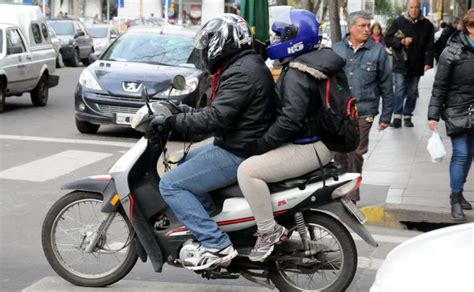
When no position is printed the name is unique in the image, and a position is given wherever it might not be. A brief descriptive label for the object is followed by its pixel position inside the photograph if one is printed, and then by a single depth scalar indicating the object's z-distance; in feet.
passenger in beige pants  16.69
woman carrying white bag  23.89
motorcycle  16.90
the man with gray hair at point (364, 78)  25.07
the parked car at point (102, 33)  125.73
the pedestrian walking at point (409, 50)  44.06
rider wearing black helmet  16.72
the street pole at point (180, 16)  215.67
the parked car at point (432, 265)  10.87
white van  51.60
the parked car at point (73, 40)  101.14
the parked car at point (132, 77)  41.63
